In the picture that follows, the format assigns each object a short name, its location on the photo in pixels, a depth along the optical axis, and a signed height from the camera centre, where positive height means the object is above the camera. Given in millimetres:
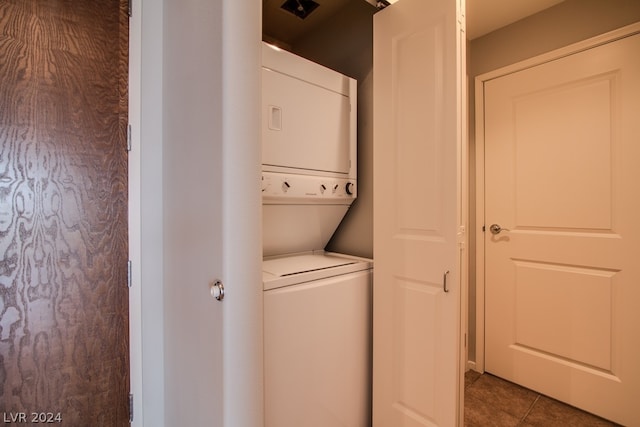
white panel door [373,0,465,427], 1280 +5
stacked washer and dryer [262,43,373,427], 1270 -262
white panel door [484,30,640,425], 1791 -105
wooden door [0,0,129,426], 1213 +9
